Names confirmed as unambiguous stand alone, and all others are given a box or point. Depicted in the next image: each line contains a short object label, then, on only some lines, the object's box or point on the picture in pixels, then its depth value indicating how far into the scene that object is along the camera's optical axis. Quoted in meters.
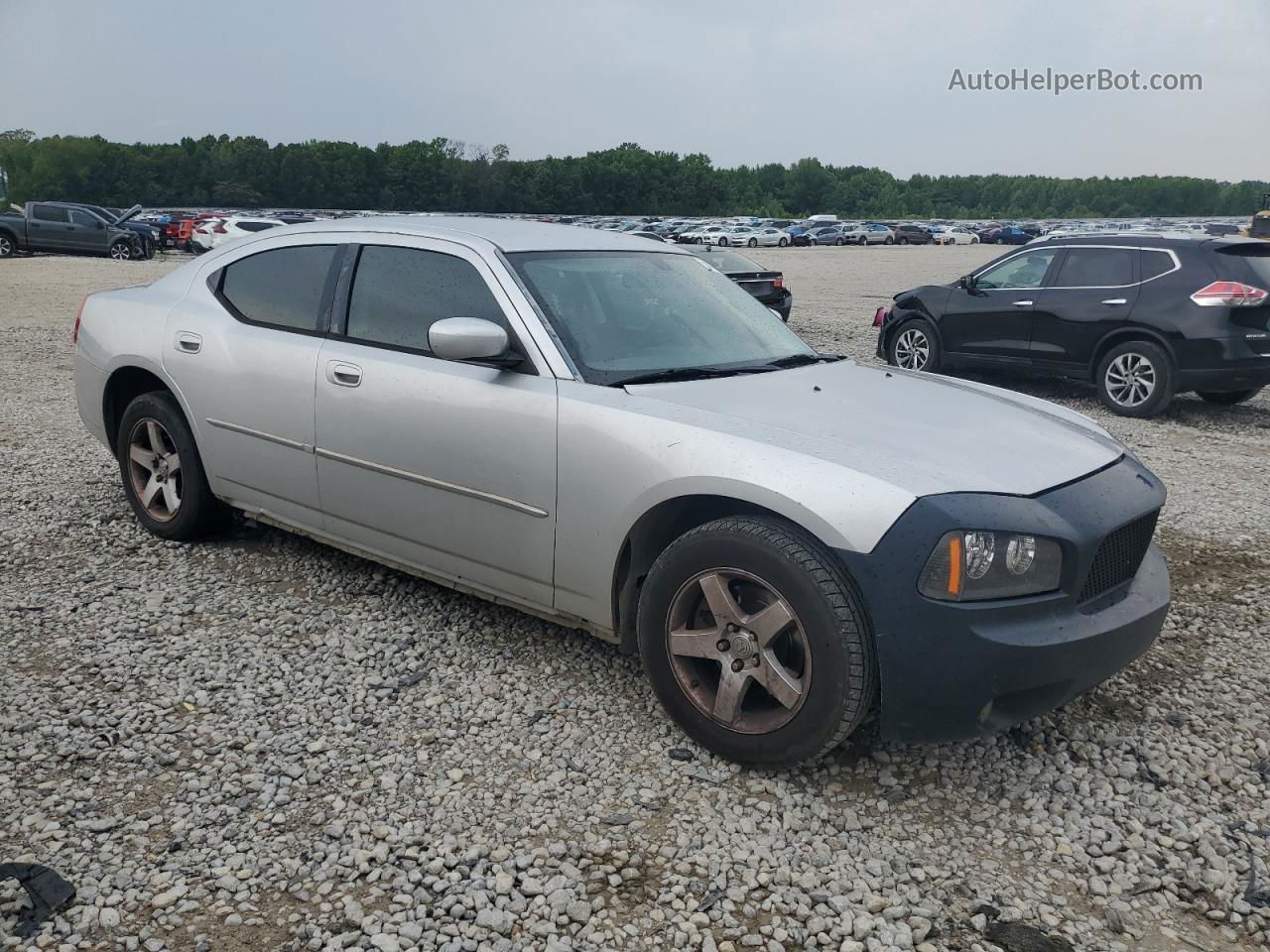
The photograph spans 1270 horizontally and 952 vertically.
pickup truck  28.45
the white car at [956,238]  70.50
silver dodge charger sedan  2.88
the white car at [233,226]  31.56
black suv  9.15
